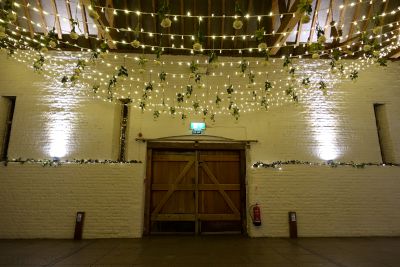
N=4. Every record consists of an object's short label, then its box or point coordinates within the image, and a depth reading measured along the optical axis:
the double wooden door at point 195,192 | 5.60
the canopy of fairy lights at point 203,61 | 5.66
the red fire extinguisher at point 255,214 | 5.22
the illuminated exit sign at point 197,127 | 5.72
